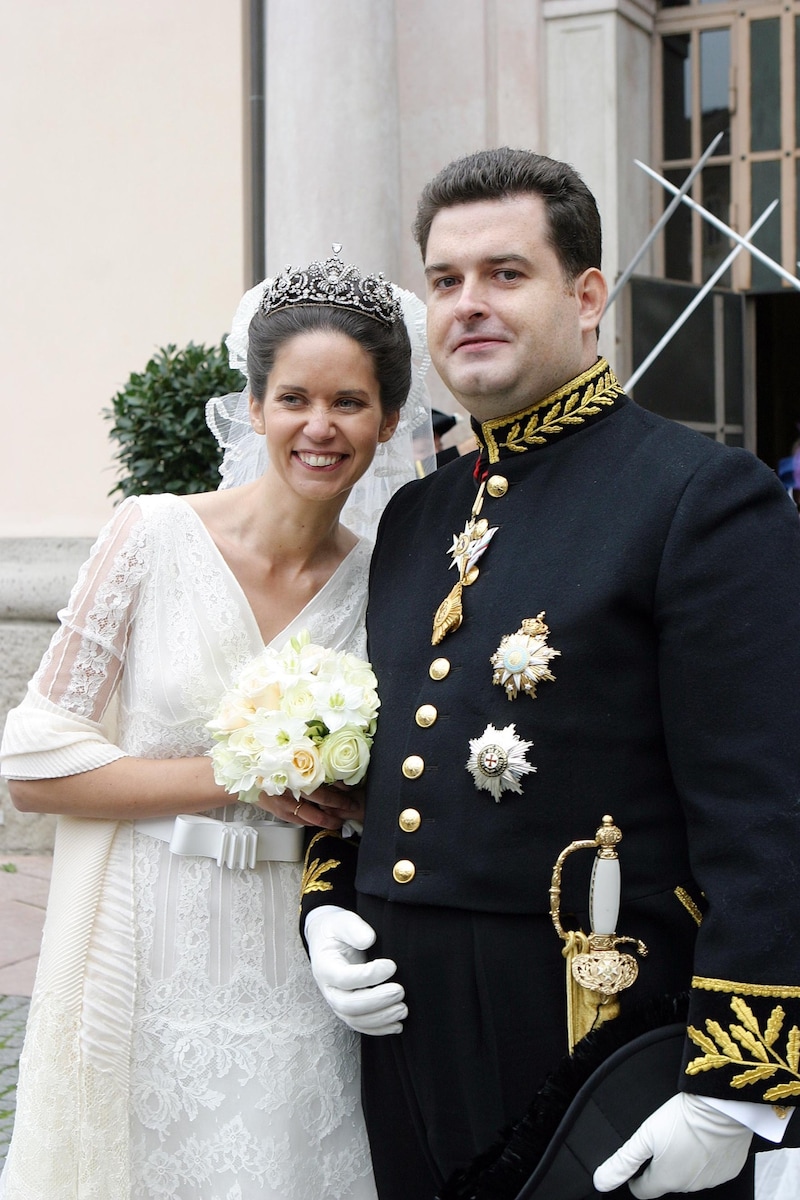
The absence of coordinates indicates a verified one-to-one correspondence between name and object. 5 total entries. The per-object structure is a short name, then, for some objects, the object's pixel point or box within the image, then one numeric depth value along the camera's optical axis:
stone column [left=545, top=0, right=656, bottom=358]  6.51
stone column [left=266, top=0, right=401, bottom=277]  5.95
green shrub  5.01
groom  1.73
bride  2.30
